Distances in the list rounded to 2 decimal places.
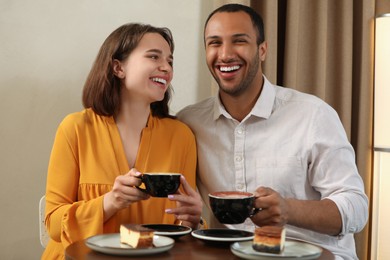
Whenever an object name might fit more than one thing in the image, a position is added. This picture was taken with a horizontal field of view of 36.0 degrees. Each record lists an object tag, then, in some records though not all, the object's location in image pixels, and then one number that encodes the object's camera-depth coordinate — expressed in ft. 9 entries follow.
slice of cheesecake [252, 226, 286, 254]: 3.83
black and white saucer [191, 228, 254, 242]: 4.26
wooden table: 3.92
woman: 5.16
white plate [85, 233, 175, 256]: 3.86
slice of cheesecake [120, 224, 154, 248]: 3.95
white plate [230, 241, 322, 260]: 3.77
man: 5.65
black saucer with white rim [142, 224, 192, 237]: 4.44
